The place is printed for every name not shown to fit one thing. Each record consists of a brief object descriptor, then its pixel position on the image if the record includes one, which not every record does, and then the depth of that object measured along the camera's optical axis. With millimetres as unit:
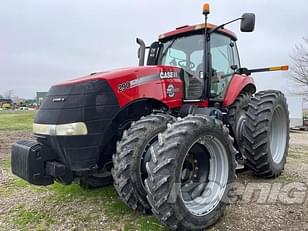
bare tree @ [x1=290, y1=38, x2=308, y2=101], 23565
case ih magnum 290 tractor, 2275
